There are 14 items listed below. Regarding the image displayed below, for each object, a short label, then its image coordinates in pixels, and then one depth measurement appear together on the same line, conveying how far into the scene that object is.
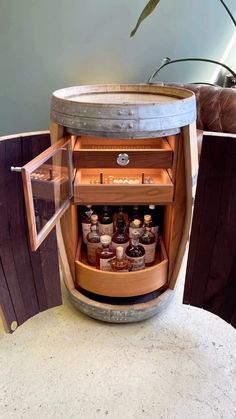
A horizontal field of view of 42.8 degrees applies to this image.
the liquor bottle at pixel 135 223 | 1.15
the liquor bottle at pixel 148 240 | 1.19
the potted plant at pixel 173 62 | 1.74
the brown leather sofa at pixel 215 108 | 1.47
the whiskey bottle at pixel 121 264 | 1.13
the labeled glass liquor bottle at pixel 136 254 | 1.14
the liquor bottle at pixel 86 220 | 1.21
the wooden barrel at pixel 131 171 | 0.86
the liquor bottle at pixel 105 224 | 1.18
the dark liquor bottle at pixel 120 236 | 1.16
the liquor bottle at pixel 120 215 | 1.24
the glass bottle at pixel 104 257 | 1.14
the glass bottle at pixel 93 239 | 1.18
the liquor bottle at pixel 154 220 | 1.21
